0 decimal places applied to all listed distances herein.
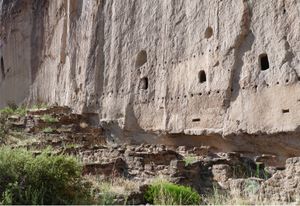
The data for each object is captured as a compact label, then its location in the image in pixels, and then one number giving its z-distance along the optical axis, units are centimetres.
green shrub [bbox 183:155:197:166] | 1171
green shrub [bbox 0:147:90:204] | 740
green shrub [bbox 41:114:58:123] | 1999
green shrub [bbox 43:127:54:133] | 1839
